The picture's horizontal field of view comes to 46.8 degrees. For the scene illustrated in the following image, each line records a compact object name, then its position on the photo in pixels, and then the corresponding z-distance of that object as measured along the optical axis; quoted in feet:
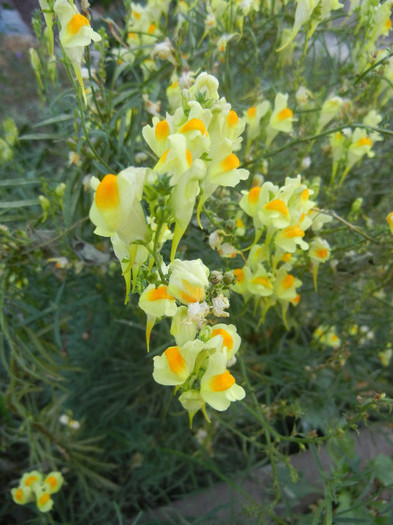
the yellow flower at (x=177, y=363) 0.41
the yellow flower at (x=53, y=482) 0.77
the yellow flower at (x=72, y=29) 0.47
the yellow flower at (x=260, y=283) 0.59
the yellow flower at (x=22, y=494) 0.76
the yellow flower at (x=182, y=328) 0.41
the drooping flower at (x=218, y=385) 0.41
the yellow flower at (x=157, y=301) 0.40
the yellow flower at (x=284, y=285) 0.62
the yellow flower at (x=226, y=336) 0.43
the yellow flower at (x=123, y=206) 0.33
